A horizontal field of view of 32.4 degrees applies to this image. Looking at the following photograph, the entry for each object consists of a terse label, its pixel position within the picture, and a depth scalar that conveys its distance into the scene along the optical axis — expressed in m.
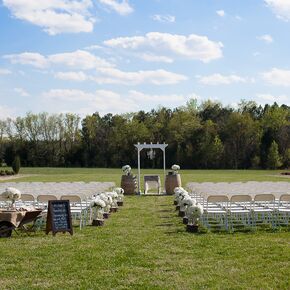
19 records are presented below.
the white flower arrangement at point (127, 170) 24.06
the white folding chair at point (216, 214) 11.67
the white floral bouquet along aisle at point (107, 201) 13.65
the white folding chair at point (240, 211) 11.87
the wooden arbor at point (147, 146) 25.52
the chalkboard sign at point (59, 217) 10.66
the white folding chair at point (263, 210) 11.94
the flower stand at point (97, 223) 12.34
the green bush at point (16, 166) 50.16
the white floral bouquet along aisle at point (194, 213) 10.77
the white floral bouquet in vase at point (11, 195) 11.51
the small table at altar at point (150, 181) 24.62
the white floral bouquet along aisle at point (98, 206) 11.96
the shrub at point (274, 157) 65.56
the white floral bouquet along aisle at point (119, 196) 17.30
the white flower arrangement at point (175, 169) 23.70
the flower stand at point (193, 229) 11.12
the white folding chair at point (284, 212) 12.05
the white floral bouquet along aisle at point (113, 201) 14.92
